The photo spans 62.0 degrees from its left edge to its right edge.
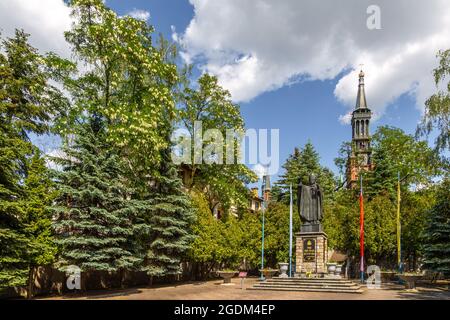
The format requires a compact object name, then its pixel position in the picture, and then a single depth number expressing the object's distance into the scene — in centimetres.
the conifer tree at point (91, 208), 1648
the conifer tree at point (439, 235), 2264
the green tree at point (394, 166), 3750
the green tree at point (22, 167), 1380
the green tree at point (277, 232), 3203
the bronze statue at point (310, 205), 2244
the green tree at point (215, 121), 2827
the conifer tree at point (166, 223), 2177
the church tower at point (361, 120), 7756
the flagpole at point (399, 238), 2571
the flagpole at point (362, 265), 2585
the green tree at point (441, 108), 1981
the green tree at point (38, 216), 1542
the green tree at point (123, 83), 1923
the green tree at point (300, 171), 4450
